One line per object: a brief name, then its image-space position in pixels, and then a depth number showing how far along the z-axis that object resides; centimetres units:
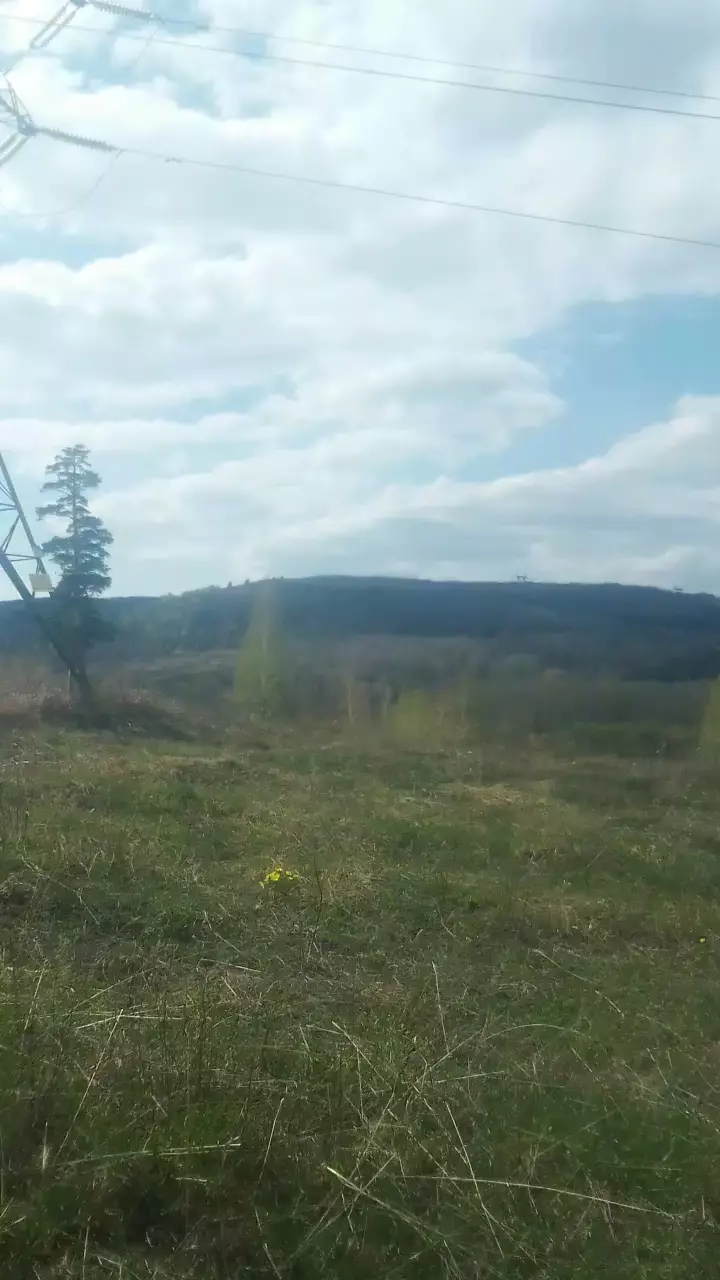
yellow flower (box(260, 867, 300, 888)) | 751
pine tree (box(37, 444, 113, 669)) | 2205
